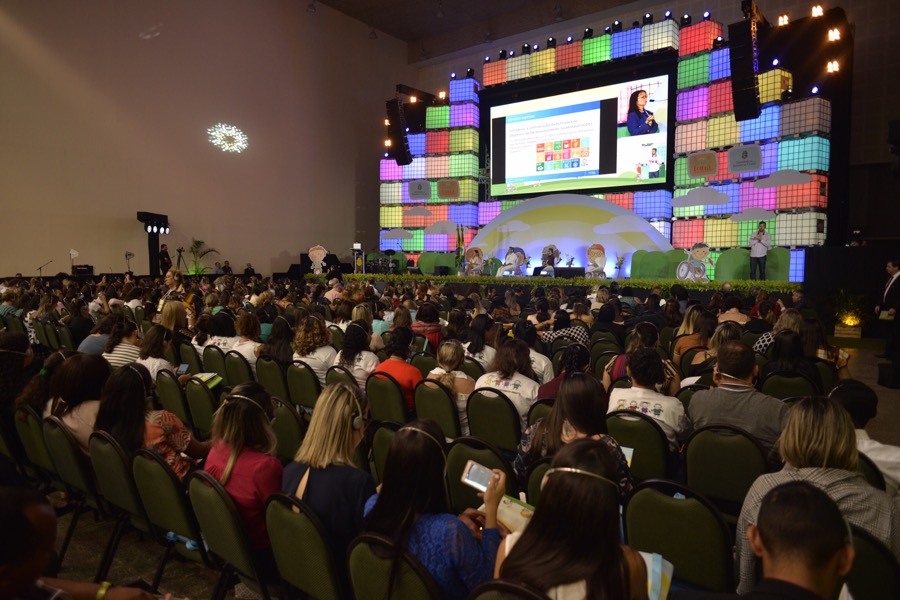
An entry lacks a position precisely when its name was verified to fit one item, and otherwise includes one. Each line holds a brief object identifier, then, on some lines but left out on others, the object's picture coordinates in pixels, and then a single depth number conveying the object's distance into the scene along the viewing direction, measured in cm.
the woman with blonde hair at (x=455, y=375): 400
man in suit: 863
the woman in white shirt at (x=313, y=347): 507
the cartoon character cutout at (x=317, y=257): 2105
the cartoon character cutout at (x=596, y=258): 1787
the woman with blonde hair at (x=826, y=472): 197
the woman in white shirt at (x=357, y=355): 471
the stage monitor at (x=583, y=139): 1850
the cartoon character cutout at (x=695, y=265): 1555
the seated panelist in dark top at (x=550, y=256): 1881
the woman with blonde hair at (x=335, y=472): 207
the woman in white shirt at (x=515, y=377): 377
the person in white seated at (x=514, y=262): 1948
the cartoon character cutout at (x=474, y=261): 2011
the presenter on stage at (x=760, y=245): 1472
